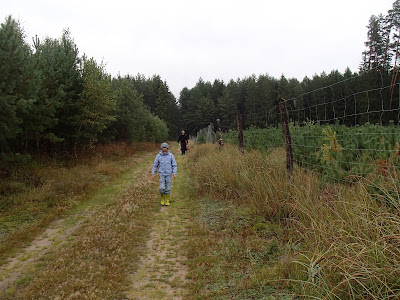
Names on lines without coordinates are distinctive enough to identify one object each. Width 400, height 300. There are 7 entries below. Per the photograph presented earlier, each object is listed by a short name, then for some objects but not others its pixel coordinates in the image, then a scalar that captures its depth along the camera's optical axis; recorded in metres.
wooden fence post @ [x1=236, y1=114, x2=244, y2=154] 8.70
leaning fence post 5.17
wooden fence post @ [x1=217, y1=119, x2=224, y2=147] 11.62
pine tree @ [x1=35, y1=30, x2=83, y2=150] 10.98
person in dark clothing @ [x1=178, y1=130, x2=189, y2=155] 17.70
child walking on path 7.36
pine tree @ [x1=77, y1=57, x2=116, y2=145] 14.39
